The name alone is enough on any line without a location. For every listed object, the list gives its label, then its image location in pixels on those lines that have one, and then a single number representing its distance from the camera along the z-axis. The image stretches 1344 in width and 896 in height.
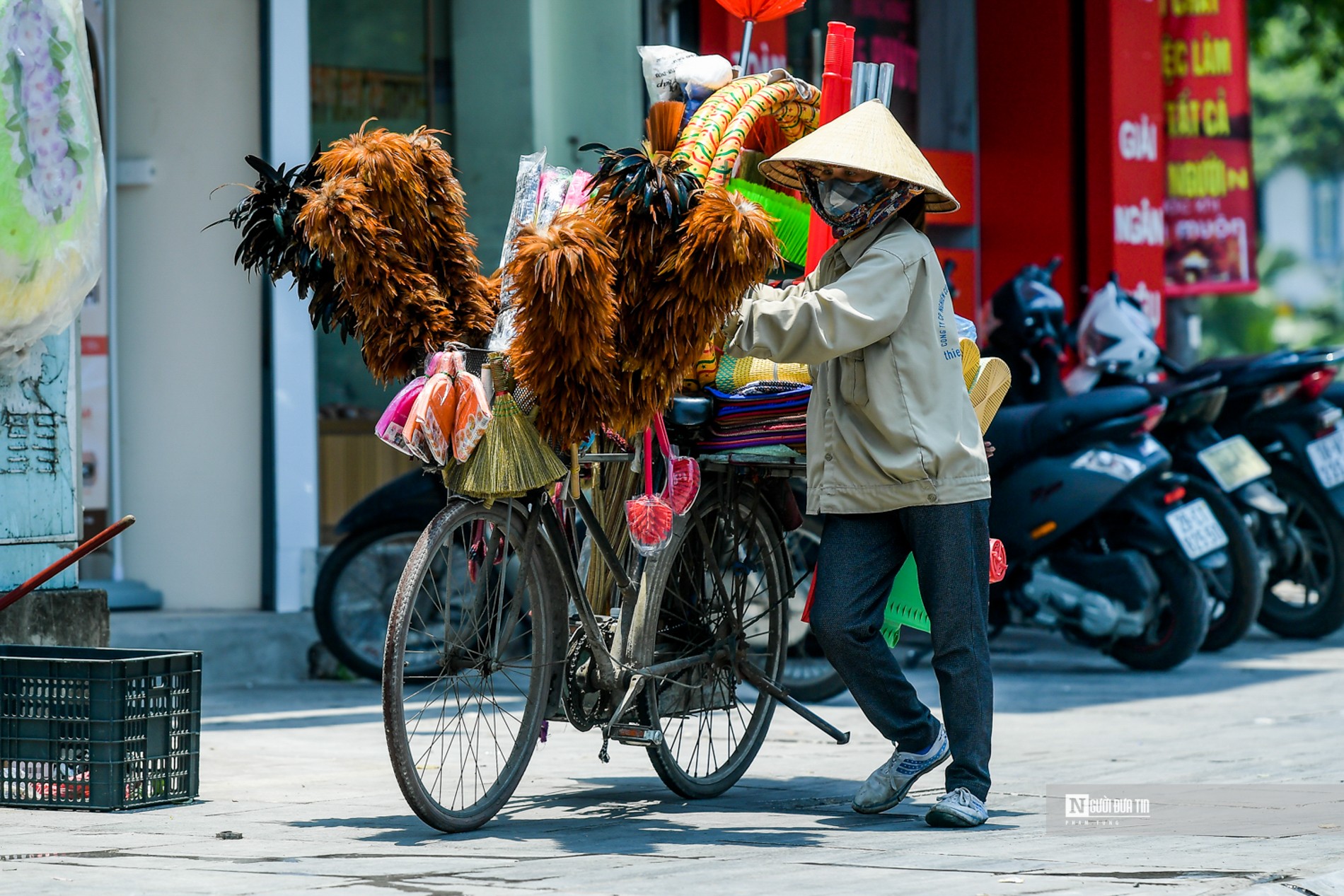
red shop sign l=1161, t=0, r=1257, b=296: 25.25
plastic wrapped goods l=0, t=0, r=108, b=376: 11.12
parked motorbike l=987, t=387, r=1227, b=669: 16.31
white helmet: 17.95
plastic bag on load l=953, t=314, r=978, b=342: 10.26
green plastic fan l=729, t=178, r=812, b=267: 10.64
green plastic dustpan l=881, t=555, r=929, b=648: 10.07
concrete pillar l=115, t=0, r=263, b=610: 17.30
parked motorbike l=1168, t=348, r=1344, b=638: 18.55
